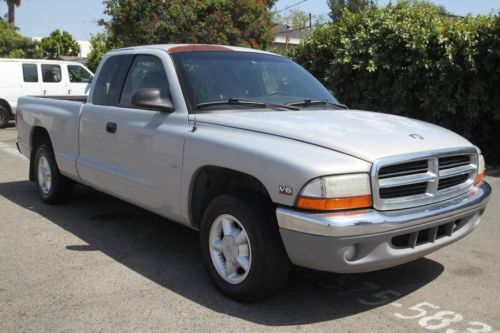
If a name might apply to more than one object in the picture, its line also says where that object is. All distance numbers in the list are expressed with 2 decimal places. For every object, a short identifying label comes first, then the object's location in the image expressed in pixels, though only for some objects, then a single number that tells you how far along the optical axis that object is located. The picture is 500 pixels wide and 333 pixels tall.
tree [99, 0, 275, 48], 19.14
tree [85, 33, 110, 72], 26.22
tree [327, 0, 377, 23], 56.96
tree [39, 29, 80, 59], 41.44
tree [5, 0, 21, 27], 48.84
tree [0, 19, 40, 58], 41.84
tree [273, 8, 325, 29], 72.19
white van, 16.58
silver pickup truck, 3.45
